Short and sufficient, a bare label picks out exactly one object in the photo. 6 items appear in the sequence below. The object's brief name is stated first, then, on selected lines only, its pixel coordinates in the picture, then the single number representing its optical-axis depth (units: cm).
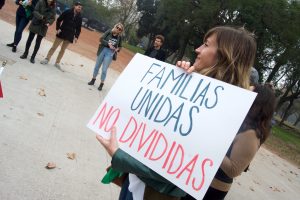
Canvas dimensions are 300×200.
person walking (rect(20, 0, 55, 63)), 1053
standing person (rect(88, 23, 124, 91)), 1099
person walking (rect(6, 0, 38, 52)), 1084
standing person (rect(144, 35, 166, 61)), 985
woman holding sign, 222
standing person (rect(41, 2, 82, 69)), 1141
